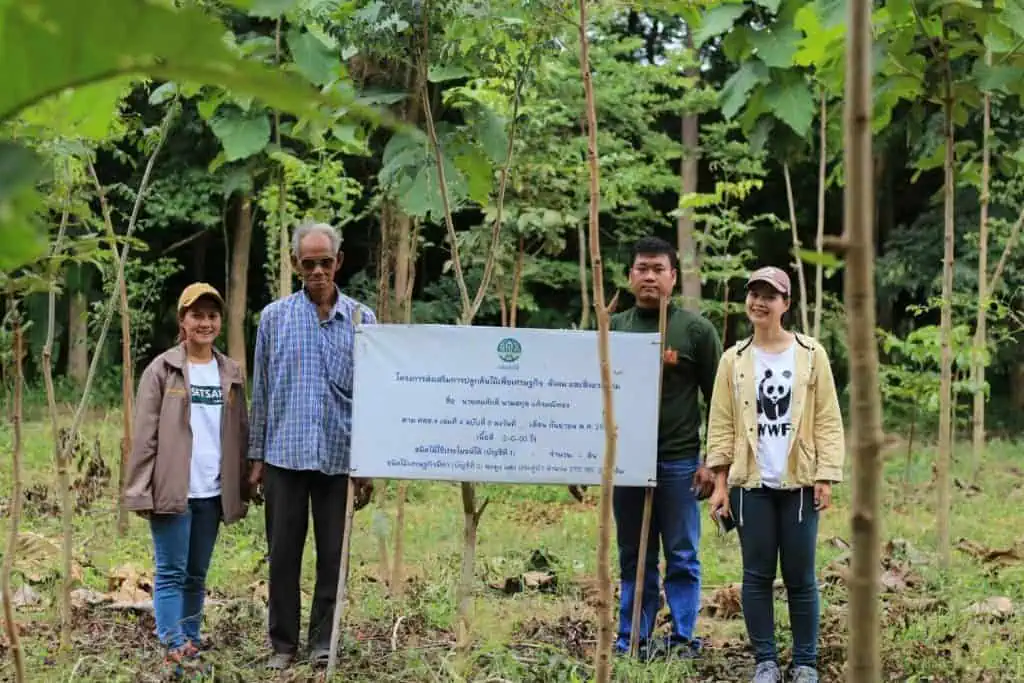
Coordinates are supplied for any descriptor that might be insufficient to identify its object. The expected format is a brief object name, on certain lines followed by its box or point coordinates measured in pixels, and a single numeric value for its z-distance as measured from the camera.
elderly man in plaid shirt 4.09
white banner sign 3.83
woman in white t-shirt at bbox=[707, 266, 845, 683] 3.94
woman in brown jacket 4.04
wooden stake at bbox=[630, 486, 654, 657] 4.02
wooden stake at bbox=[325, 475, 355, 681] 3.85
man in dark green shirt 4.34
